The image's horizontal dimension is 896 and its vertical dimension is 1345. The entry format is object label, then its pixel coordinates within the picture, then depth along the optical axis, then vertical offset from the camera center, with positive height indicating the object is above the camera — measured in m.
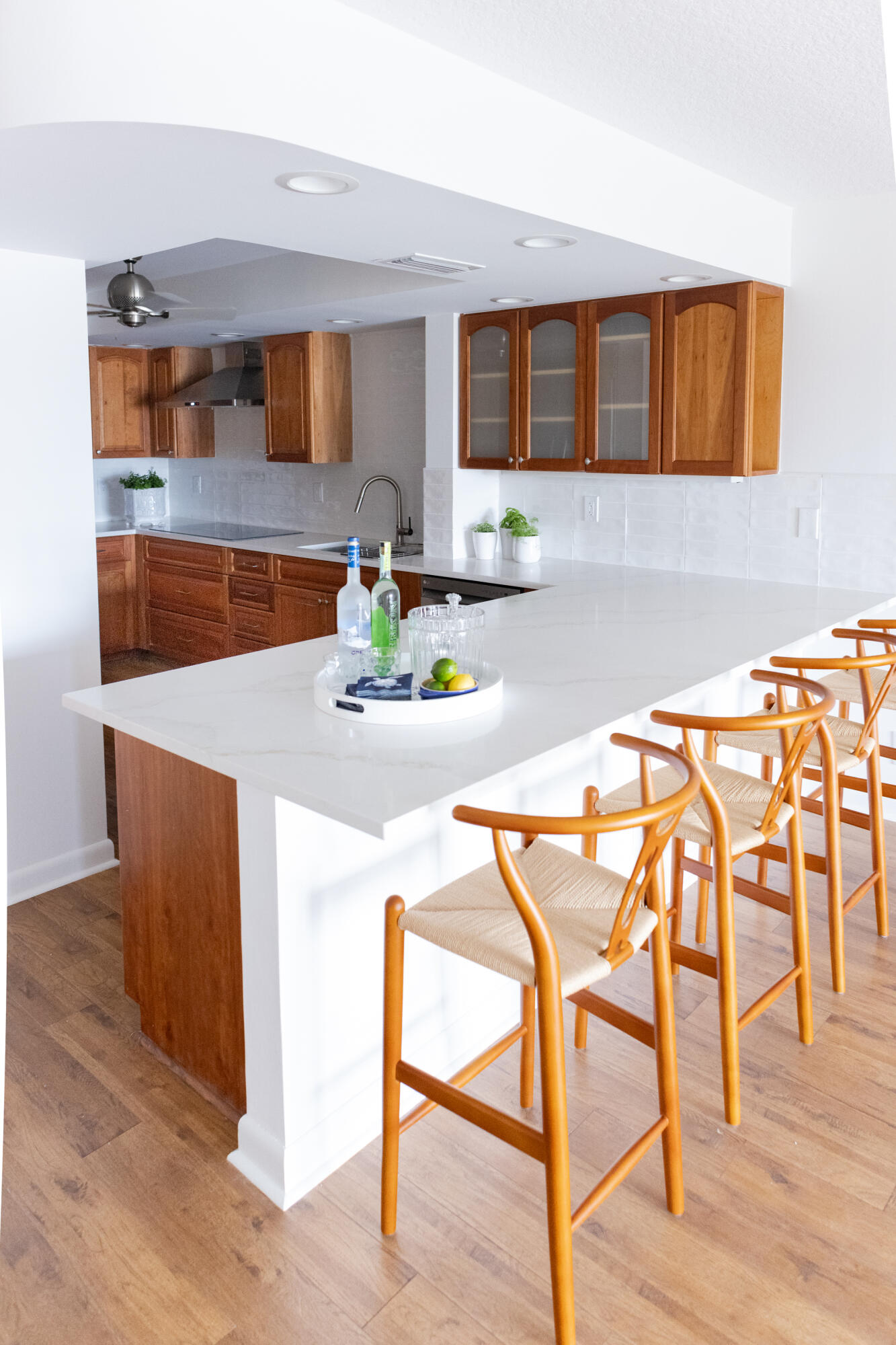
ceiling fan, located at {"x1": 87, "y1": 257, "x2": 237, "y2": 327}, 3.67 +0.80
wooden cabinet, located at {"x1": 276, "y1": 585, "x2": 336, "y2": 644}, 5.39 -0.50
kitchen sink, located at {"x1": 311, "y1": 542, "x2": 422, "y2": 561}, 5.39 -0.15
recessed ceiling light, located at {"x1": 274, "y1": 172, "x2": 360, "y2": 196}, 2.19 +0.74
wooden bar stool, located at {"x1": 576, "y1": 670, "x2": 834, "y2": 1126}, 2.10 -0.68
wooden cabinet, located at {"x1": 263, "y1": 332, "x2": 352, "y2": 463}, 5.61 +0.69
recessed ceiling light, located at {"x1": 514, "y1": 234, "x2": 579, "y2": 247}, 2.85 +0.79
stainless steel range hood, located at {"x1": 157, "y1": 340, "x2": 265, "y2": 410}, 6.04 +0.81
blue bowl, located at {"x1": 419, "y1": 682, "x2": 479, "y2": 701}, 2.16 -0.36
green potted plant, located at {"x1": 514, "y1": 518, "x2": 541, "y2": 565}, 4.73 -0.10
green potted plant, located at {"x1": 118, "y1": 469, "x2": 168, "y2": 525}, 7.13 +0.19
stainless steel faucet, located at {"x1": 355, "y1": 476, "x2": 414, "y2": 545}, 5.64 -0.04
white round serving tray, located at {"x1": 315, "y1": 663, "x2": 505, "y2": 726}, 2.13 -0.39
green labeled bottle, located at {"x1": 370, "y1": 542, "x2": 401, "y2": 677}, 2.37 -0.24
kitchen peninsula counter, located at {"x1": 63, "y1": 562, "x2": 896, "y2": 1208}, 1.89 -0.65
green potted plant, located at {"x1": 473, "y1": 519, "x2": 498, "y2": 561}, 4.86 -0.09
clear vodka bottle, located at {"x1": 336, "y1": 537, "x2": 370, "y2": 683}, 2.42 -0.23
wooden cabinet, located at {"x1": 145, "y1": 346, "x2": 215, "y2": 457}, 6.59 +0.71
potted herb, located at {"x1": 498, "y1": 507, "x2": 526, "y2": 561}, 4.79 -0.03
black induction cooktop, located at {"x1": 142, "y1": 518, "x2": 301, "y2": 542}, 6.26 -0.06
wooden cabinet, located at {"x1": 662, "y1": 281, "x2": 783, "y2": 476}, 3.78 +0.53
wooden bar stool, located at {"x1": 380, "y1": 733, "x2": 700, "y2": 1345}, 1.54 -0.70
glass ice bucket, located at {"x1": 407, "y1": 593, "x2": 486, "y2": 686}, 2.34 -0.27
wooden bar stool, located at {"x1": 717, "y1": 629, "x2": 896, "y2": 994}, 2.60 -0.66
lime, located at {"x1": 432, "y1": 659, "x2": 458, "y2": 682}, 2.19 -0.32
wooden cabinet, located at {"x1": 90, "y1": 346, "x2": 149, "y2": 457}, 6.58 +0.78
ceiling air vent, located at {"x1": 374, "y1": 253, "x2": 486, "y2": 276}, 3.14 +0.81
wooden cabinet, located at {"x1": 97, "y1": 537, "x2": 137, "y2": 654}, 6.64 -0.46
